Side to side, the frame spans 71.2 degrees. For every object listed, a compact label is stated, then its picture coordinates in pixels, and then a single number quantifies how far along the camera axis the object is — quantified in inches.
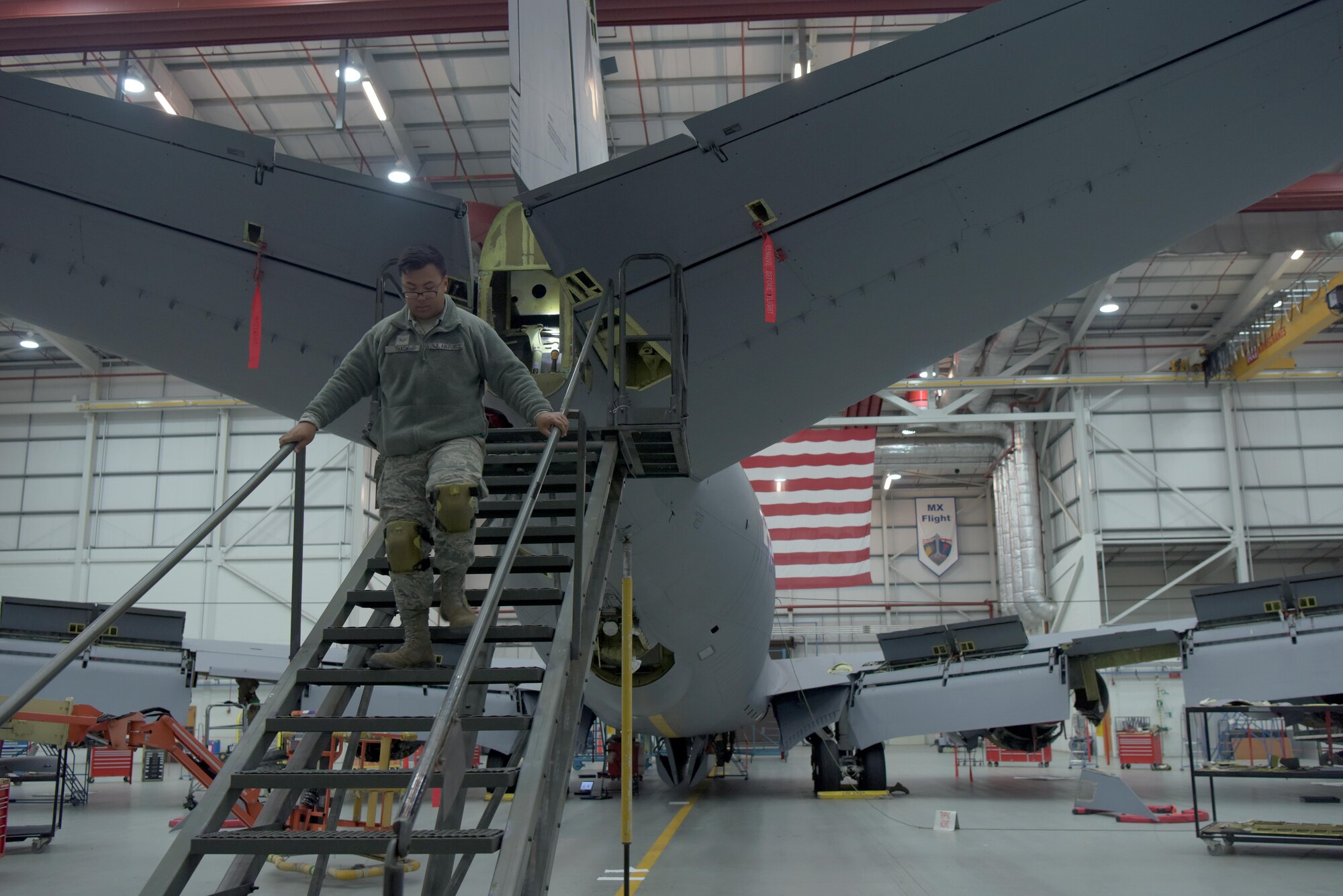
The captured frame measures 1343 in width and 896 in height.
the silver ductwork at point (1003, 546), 1221.7
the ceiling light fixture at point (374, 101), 710.2
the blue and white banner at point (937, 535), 1409.9
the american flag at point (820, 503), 756.0
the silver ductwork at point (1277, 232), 802.8
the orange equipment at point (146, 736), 346.6
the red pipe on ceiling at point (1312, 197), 746.8
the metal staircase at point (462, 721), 113.3
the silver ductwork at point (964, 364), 1188.5
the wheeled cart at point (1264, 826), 292.5
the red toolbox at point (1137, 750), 820.0
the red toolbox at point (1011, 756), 922.7
